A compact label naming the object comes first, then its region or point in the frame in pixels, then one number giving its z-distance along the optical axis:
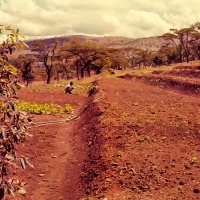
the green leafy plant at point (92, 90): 20.95
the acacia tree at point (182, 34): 63.41
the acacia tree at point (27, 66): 63.98
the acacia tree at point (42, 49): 54.84
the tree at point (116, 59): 58.53
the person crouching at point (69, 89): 21.98
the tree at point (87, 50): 50.91
